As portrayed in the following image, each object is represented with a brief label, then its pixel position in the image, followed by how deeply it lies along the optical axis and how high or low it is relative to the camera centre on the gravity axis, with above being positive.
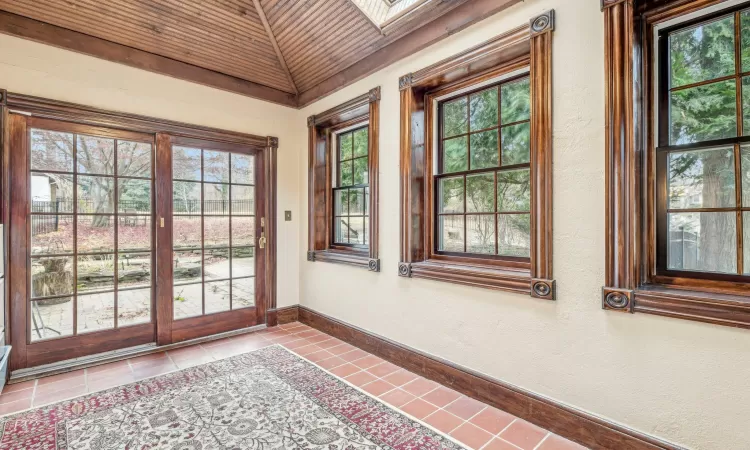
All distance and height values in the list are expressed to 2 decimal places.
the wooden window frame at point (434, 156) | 2.13 +0.48
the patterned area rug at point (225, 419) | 1.98 -1.18
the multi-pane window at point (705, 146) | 1.68 +0.37
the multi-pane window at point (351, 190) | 3.76 +0.38
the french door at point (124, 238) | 2.88 -0.11
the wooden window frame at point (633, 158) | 1.81 +0.33
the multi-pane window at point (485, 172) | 2.46 +0.38
